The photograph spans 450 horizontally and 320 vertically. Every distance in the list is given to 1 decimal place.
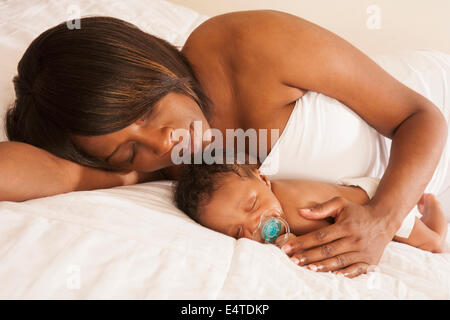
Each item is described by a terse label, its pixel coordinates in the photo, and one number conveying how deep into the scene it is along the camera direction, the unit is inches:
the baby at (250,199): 39.1
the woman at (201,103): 34.7
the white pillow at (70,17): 57.2
